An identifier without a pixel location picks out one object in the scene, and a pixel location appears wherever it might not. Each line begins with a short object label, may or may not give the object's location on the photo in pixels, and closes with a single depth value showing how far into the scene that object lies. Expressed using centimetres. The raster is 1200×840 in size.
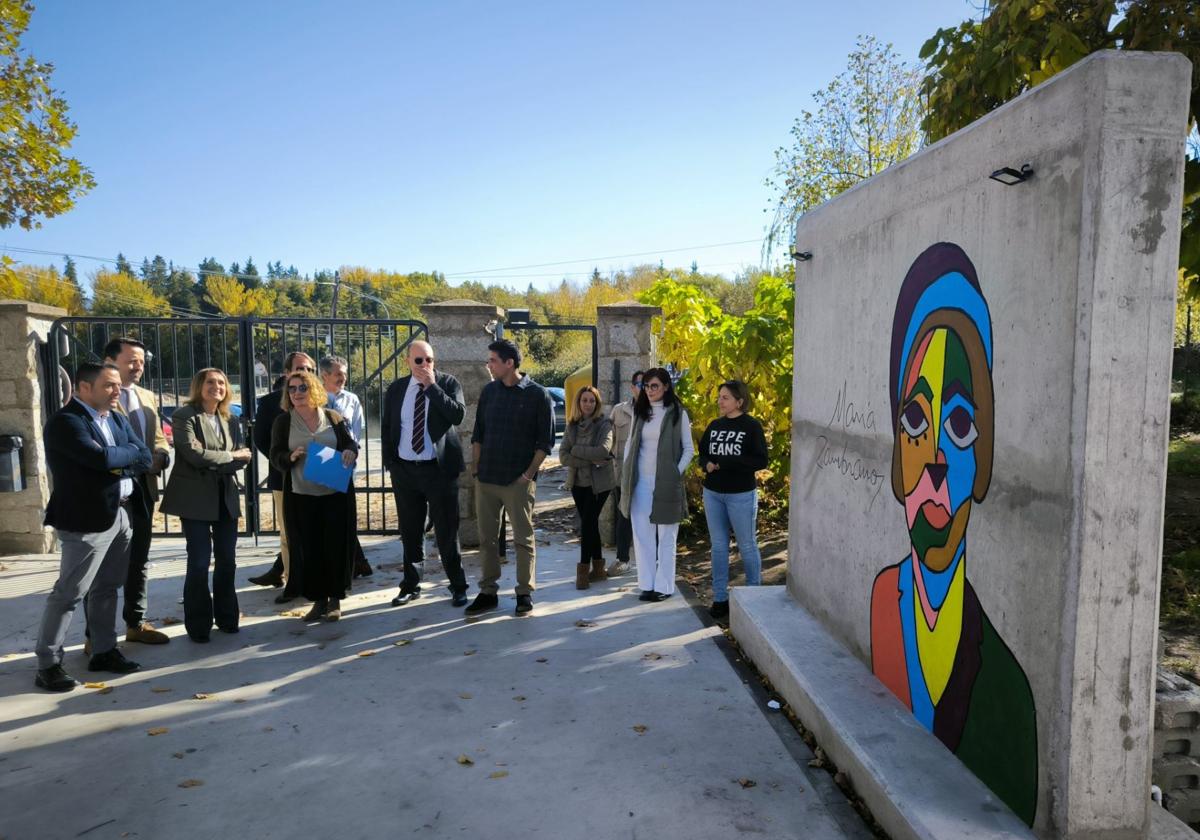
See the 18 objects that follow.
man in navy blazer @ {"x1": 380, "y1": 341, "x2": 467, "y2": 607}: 618
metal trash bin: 766
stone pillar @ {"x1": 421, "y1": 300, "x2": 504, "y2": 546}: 798
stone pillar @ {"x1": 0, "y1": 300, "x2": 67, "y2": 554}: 775
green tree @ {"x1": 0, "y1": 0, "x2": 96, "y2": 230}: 823
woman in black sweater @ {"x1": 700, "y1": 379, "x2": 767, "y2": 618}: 582
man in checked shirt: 591
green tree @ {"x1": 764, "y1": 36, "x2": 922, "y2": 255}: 1439
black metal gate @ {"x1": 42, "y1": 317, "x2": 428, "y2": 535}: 778
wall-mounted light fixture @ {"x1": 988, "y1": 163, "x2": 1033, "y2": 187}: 279
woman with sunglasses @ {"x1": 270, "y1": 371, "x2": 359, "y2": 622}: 573
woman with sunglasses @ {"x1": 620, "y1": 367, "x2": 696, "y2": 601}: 620
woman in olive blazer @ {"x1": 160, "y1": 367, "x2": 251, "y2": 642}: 528
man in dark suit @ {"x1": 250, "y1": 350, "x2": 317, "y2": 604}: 600
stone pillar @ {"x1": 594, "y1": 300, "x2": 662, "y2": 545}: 808
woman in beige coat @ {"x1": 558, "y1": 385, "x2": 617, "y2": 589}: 688
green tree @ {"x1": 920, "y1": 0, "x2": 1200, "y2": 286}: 574
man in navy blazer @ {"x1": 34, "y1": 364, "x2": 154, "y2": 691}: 446
